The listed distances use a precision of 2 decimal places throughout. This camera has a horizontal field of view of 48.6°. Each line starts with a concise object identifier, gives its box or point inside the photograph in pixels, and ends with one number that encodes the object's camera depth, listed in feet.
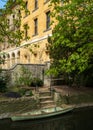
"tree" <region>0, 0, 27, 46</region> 20.09
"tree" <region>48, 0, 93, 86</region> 20.26
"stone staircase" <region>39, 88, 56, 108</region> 23.59
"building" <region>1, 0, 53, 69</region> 40.89
